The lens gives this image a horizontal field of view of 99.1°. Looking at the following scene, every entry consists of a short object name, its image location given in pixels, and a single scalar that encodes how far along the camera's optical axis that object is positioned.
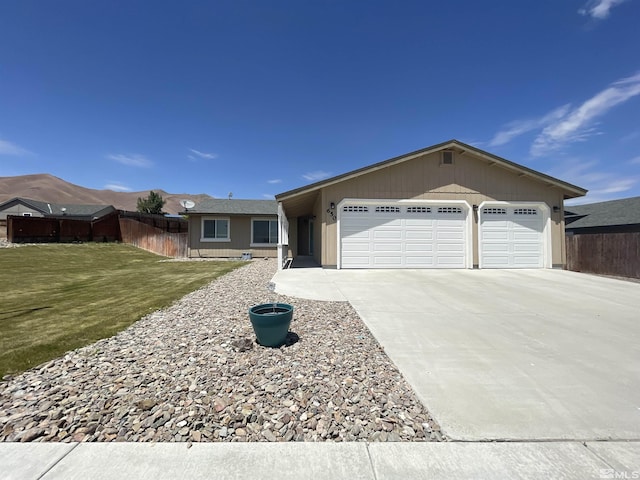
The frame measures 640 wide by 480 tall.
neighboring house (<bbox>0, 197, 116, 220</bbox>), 33.72
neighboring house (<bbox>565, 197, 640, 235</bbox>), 14.94
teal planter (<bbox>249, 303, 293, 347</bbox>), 3.45
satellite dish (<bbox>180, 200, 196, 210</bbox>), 16.06
